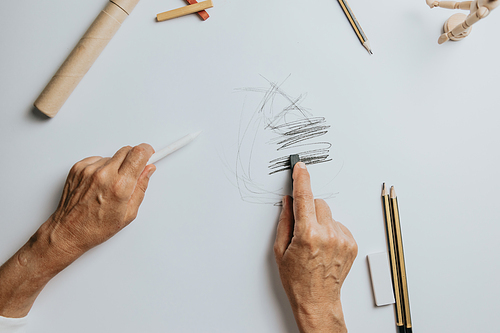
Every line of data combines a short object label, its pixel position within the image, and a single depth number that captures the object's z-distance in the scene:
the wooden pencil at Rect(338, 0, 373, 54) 0.79
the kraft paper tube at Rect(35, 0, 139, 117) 0.73
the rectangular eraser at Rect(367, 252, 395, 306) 0.78
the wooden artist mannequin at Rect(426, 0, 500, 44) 0.65
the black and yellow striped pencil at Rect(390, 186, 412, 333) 0.78
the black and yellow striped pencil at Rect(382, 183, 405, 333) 0.78
